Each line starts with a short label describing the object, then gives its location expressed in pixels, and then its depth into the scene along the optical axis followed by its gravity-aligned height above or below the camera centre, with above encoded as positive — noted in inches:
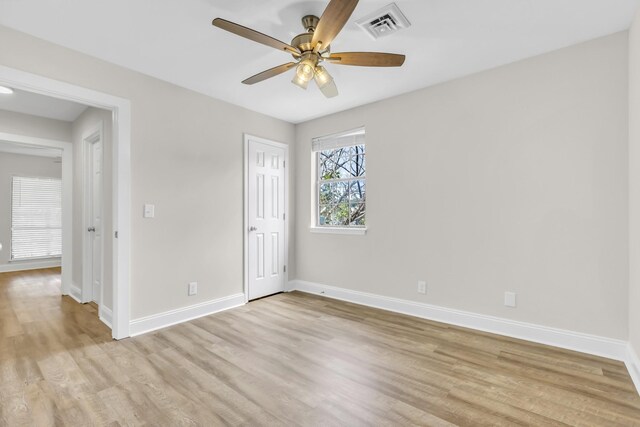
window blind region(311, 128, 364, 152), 159.2 +38.4
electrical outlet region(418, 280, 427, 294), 132.9 -31.9
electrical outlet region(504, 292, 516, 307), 111.5 -31.2
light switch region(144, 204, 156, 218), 119.5 +0.7
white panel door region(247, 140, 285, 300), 160.3 -3.6
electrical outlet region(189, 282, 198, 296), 133.9 -32.6
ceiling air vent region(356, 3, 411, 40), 81.1 +52.2
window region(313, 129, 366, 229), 160.9 +17.4
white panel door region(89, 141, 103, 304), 148.3 -1.9
